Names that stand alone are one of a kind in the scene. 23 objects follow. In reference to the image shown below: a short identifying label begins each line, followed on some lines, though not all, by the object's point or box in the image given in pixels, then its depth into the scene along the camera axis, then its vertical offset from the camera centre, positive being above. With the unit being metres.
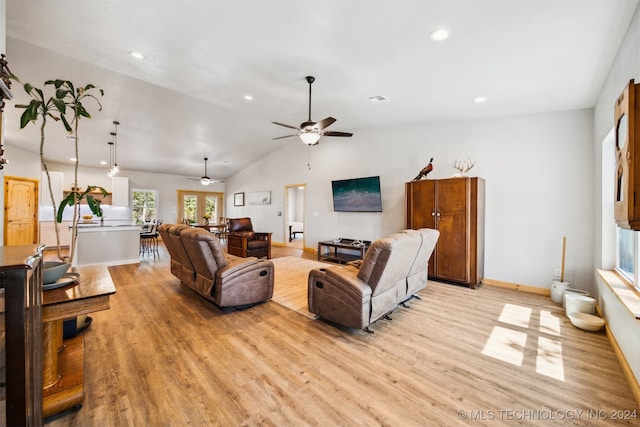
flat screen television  5.61 +0.44
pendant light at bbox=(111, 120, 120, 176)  5.82 +1.75
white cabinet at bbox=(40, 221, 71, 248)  6.94 -0.63
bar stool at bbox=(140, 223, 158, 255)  6.35 -0.92
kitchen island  5.04 -0.70
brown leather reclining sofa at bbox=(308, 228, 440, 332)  2.44 -0.73
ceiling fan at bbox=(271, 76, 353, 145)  3.45 +1.18
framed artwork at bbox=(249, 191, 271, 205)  8.63 +0.53
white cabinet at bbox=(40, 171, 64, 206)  7.36 +0.66
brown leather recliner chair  5.79 -0.67
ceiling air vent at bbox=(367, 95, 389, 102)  3.91 +1.81
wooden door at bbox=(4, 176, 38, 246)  6.37 -0.01
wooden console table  1.40 -0.79
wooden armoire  3.97 -0.14
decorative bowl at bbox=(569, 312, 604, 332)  2.58 -1.10
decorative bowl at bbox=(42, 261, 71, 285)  1.57 -0.38
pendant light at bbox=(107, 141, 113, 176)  5.91 +1.65
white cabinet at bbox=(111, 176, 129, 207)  8.30 +0.67
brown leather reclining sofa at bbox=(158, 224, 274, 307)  2.93 -0.73
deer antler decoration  4.31 +0.86
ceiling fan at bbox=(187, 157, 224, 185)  7.71 +1.03
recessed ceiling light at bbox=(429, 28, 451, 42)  2.31 +1.67
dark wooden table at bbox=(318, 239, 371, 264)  5.52 -0.93
